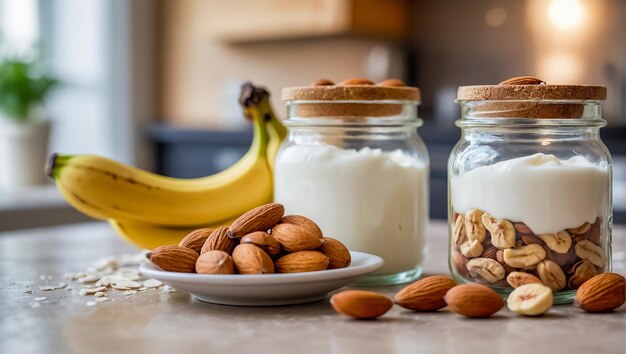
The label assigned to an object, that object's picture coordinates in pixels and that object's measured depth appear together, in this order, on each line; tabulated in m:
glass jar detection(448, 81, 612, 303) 0.76
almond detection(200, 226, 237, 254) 0.78
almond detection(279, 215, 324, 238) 0.78
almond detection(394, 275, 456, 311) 0.72
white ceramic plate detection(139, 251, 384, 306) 0.71
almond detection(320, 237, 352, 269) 0.77
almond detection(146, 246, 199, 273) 0.76
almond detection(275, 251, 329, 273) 0.75
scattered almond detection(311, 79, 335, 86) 0.94
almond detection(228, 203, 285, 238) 0.79
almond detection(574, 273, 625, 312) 0.72
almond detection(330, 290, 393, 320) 0.69
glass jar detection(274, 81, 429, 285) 0.91
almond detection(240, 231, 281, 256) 0.75
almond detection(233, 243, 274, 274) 0.73
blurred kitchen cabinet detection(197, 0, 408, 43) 3.05
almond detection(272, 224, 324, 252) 0.76
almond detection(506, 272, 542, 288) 0.75
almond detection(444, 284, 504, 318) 0.69
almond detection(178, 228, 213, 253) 0.81
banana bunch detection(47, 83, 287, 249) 1.04
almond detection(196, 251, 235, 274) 0.73
